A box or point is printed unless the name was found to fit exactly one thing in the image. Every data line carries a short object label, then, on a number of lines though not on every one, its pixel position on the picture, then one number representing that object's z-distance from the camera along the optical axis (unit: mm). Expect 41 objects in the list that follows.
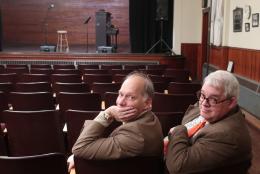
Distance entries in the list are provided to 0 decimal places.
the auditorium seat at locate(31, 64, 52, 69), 7672
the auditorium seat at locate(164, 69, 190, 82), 5917
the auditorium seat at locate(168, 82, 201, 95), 4496
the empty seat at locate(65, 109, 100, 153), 2717
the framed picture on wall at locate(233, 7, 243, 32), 7184
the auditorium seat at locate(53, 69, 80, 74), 6258
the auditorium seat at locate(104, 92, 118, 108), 3707
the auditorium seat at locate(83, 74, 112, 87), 5445
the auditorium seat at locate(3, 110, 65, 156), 2787
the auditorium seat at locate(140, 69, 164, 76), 6410
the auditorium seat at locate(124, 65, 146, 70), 7494
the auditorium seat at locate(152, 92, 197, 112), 3592
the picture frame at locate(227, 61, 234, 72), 7637
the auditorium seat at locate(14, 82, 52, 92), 4465
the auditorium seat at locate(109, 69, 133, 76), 6374
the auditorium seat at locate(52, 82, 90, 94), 4375
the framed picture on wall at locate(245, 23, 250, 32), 6715
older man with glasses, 1711
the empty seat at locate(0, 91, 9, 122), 3760
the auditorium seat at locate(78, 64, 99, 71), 7278
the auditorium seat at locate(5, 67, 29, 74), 6504
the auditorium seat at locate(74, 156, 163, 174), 1819
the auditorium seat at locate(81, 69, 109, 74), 6352
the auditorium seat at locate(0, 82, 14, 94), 4456
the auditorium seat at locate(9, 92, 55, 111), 3699
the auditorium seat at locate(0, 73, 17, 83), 5285
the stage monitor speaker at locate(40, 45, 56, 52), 11172
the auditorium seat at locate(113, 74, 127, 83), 5402
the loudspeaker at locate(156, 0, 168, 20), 11227
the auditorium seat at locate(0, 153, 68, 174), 1588
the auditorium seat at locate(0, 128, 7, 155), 2746
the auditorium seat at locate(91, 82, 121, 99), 4527
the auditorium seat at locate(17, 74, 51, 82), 5391
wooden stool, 14053
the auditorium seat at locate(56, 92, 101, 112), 3600
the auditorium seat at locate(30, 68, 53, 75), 6390
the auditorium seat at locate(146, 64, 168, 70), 7578
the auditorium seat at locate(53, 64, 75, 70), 7327
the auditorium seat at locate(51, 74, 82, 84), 5316
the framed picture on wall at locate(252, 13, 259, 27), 6191
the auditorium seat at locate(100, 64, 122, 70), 7574
